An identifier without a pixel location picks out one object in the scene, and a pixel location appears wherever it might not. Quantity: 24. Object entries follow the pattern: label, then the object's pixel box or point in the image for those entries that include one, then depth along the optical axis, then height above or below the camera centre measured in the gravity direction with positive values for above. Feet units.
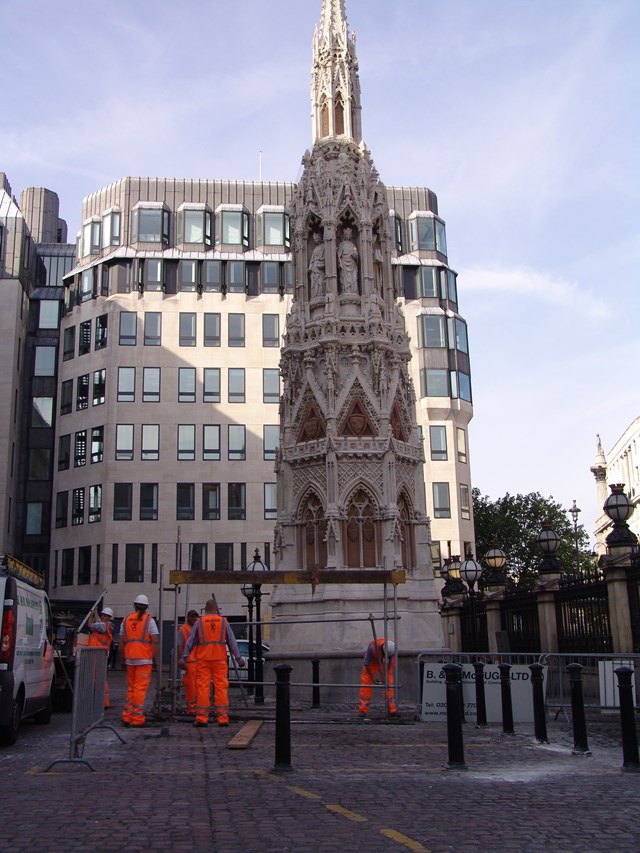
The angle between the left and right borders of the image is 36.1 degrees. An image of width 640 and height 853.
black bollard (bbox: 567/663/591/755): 36.81 -2.05
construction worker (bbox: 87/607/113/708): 56.29 +2.29
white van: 39.24 +1.17
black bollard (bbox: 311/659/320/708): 65.72 -0.68
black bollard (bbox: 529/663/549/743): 40.56 -1.57
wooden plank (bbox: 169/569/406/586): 55.36 +5.21
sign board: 51.78 -1.37
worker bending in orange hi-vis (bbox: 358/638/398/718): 55.08 +0.31
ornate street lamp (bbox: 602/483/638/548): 60.08 +9.06
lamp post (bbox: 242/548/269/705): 70.23 +0.29
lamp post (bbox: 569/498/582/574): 171.86 +26.44
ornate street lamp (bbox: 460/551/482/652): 91.71 +8.64
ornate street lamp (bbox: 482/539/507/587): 90.84 +9.30
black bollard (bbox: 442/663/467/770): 32.91 -2.21
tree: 204.54 +28.83
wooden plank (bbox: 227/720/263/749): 39.25 -2.70
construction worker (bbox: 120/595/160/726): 46.93 +0.88
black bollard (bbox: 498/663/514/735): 46.11 -1.58
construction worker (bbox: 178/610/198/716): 55.62 -0.17
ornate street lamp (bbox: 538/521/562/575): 71.92 +8.85
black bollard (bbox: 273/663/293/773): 31.94 -1.58
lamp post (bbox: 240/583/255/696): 76.13 +0.83
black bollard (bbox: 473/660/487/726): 51.83 -1.95
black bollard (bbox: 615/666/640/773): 32.91 -1.80
